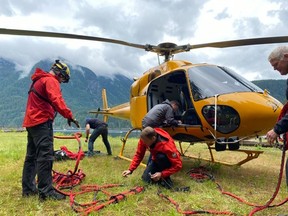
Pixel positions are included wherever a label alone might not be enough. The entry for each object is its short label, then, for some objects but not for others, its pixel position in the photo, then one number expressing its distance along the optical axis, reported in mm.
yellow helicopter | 3754
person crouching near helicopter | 3348
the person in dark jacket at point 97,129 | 6454
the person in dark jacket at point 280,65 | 2148
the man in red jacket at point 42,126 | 3019
